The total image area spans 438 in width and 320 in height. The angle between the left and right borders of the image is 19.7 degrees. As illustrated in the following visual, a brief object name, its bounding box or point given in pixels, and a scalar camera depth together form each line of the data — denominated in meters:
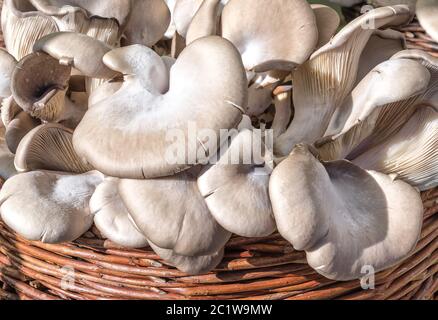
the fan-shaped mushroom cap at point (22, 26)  0.80
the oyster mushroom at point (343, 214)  0.71
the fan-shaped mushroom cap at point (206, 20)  0.78
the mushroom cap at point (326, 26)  0.81
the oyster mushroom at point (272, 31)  0.78
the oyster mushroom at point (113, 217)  0.74
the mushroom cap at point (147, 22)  0.84
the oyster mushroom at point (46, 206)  0.74
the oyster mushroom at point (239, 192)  0.71
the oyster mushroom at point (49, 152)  0.76
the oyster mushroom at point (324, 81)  0.76
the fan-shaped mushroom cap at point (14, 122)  0.79
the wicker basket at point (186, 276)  0.75
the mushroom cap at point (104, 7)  0.80
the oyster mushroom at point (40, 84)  0.76
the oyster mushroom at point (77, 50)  0.74
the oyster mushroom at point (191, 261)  0.74
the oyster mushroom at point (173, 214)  0.72
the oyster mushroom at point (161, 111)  0.70
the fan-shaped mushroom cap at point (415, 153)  0.76
